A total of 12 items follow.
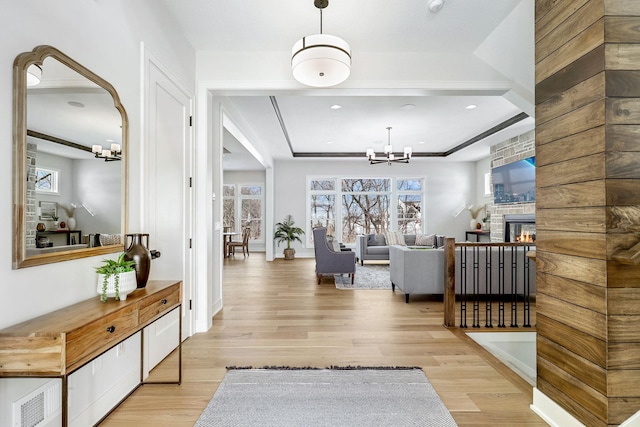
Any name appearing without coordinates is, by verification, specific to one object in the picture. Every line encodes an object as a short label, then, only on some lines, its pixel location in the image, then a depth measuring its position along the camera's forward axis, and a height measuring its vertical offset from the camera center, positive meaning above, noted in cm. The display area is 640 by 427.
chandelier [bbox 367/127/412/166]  658 +131
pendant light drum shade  235 +118
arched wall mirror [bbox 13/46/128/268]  137 +28
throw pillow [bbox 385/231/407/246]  812 -57
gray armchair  567 -81
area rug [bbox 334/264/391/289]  538 -119
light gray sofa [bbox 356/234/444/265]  773 -78
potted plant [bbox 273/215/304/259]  898 -52
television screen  622 +72
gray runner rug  186 -120
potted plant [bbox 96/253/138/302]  168 -35
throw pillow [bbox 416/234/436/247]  786 -60
